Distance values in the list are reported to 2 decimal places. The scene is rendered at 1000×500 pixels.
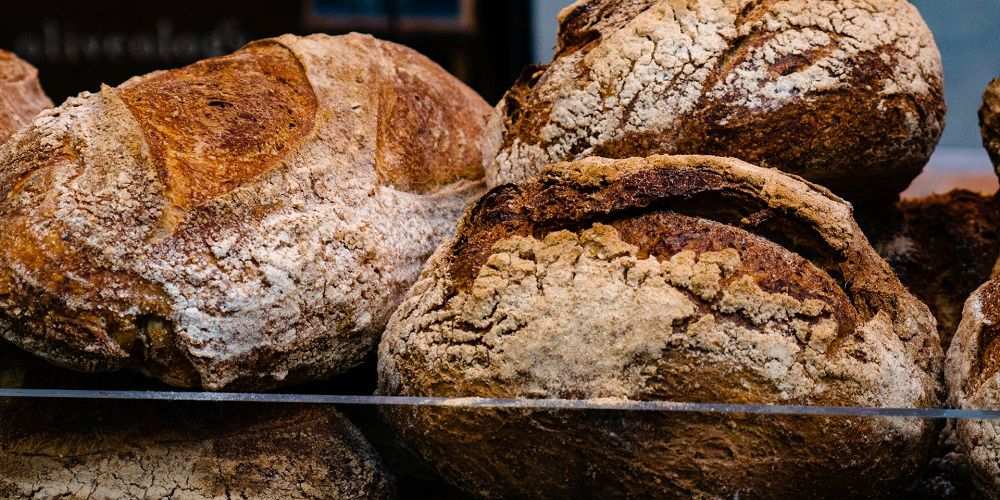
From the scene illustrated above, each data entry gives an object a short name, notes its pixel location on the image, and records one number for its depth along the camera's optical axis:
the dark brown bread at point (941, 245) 1.56
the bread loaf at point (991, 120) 1.50
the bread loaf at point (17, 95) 1.73
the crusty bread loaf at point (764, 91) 1.35
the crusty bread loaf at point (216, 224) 1.25
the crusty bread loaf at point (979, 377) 1.14
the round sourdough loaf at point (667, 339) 1.13
